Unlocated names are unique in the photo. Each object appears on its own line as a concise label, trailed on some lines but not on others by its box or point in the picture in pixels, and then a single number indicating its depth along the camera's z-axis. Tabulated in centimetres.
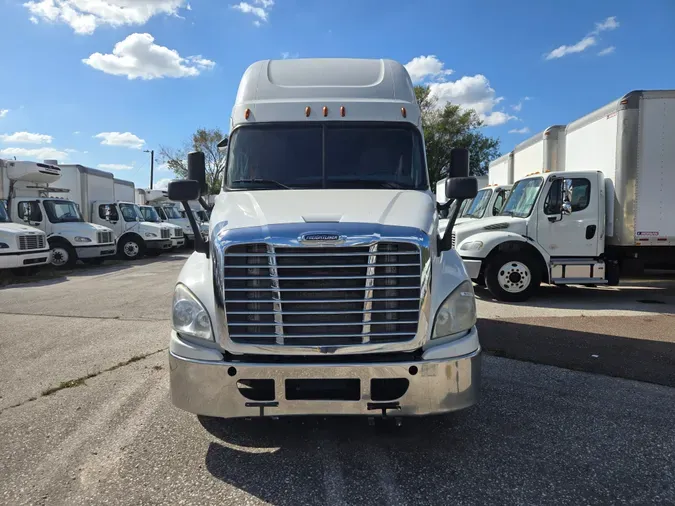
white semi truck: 296
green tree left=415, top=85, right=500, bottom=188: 3681
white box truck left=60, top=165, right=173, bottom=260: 1772
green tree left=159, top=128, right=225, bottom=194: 3328
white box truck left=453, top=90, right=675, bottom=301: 834
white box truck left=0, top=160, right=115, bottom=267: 1420
